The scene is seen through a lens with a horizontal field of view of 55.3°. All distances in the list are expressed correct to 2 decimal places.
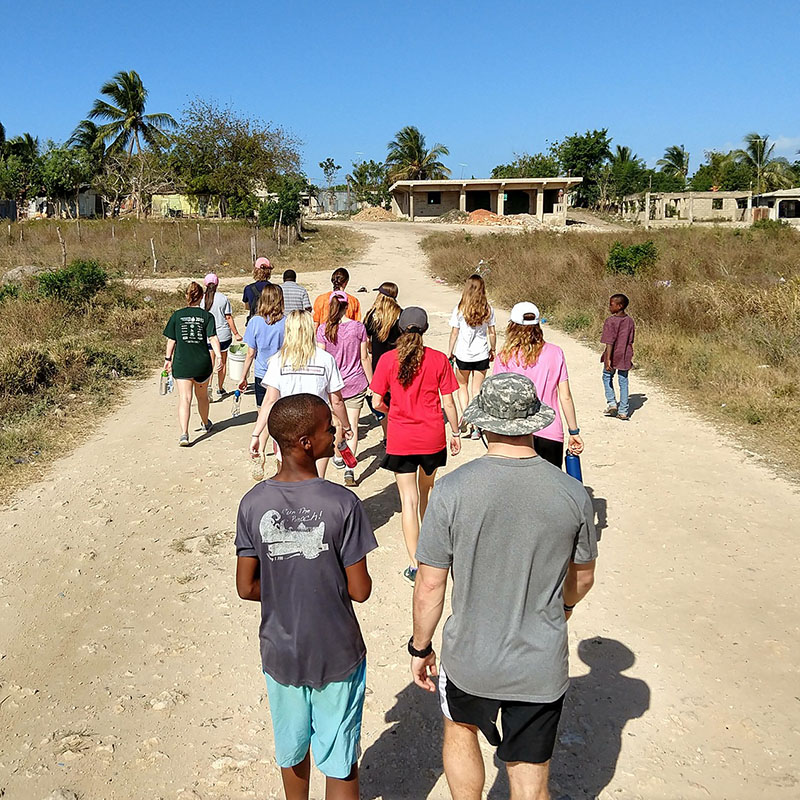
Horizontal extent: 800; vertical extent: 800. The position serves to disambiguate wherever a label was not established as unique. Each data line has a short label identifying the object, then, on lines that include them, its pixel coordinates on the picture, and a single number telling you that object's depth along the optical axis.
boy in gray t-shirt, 2.60
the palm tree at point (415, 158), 65.50
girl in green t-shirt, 7.71
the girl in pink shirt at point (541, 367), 5.08
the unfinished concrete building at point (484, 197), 50.38
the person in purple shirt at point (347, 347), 6.57
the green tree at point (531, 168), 68.46
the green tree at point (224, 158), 47.88
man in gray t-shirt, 2.42
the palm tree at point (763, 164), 63.03
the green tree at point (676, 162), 80.12
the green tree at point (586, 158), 59.44
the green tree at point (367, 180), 67.80
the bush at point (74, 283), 15.53
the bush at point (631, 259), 18.20
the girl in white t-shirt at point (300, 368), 5.31
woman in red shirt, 4.93
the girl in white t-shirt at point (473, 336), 7.52
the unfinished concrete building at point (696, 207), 54.06
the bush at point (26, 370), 9.69
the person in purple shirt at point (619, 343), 8.73
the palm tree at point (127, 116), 50.50
